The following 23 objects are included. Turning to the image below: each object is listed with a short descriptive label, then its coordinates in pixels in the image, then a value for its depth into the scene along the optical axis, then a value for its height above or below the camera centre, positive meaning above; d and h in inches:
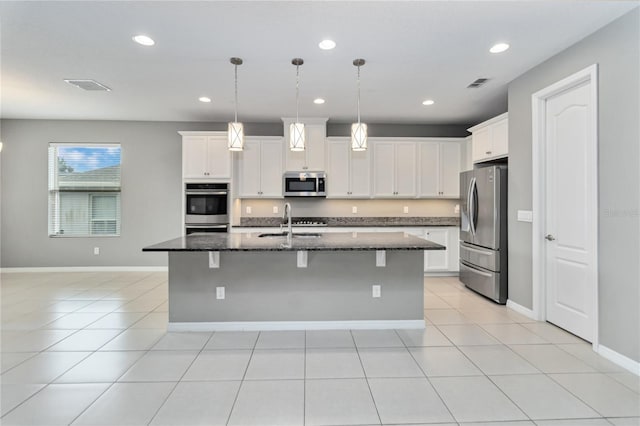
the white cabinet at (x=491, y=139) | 159.6 +41.2
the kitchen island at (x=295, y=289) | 125.0 -29.2
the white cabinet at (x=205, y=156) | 207.5 +38.9
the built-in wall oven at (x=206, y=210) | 205.5 +3.5
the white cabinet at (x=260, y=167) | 214.4 +32.8
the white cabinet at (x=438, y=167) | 221.0 +33.7
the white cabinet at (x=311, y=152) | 212.1 +42.6
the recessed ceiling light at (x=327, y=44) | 114.5 +62.9
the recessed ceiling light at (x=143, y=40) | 111.9 +63.1
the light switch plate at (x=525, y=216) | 136.9 -0.3
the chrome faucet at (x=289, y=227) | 122.1 -4.8
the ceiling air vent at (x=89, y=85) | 153.8 +65.3
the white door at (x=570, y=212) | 109.7 +1.1
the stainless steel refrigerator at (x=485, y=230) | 154.7 -7.8
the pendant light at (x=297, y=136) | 120.3 +30.0
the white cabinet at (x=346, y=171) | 217.3 +30.6
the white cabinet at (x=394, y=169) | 220.2 +32.3
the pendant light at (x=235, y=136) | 118.7 +29.8
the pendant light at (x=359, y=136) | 122.7 +30.7
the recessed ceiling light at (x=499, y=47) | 117.8 +63.2
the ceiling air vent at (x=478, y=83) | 151.1 +65.0
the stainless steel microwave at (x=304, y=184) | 213.2 +21.2
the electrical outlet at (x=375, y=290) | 127.5 -30.2
